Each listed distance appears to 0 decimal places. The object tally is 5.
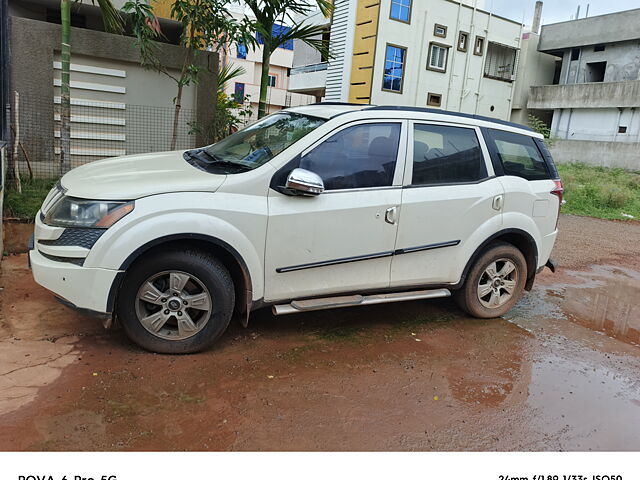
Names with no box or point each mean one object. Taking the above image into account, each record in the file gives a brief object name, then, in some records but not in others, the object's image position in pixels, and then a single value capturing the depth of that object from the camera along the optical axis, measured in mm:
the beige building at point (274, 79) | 40938
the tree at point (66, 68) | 7078
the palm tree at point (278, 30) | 8156
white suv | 3389
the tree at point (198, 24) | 7914
